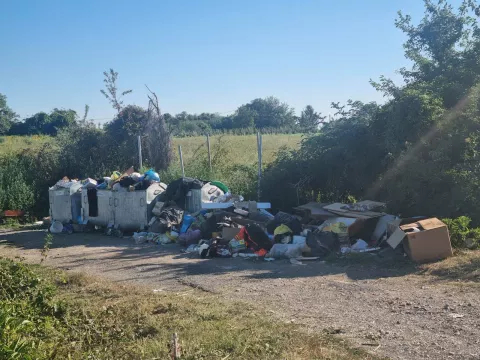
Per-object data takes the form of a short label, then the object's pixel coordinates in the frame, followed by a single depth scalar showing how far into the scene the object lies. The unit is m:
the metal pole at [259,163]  13.36
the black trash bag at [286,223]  10.43
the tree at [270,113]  47.41
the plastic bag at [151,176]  13.54
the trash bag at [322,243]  9.35
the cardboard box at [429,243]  8.30
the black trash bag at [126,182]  13.30
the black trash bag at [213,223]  11.03
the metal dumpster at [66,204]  14.09
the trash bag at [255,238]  9.98
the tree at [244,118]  47.09
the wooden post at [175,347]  4.12
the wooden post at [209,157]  15.83
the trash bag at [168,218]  12.05
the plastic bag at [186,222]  11.81
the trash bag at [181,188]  12.91
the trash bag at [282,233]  10.06
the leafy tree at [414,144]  10.00
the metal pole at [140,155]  16.09
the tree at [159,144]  17.66
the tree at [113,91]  19.91
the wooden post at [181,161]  15.27
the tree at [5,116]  49.97
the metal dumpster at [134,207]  12.88
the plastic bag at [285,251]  9.33
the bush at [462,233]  8.91
